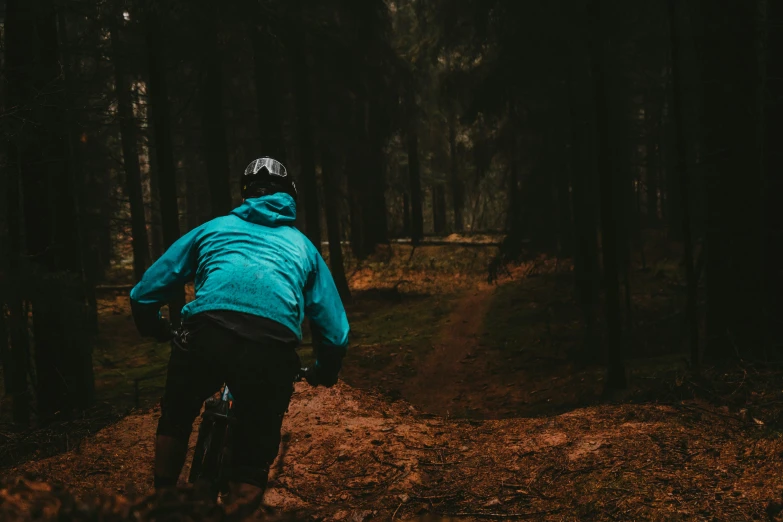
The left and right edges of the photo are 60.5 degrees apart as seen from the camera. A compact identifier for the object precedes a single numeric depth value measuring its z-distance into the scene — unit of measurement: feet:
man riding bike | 11.16
